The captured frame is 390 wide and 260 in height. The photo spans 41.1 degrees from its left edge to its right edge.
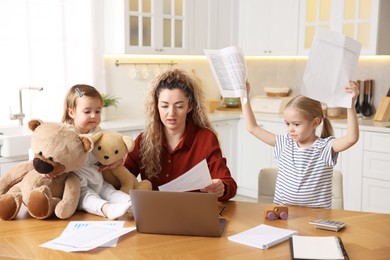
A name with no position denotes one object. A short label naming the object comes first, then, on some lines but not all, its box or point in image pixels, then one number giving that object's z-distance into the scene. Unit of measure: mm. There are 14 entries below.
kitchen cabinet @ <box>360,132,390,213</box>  3850
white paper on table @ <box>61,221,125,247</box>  1768
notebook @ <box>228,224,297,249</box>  1627
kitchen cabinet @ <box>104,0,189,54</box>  4152
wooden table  1554
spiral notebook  1503
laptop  1658
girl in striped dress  2268
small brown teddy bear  1989
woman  2262
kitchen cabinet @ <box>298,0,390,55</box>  4094
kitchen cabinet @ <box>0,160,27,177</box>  3199
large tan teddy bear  1829
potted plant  4109
